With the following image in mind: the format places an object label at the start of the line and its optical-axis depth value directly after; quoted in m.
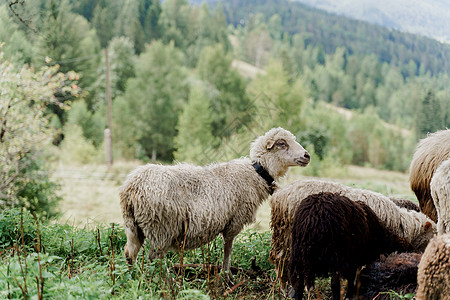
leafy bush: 9.16
